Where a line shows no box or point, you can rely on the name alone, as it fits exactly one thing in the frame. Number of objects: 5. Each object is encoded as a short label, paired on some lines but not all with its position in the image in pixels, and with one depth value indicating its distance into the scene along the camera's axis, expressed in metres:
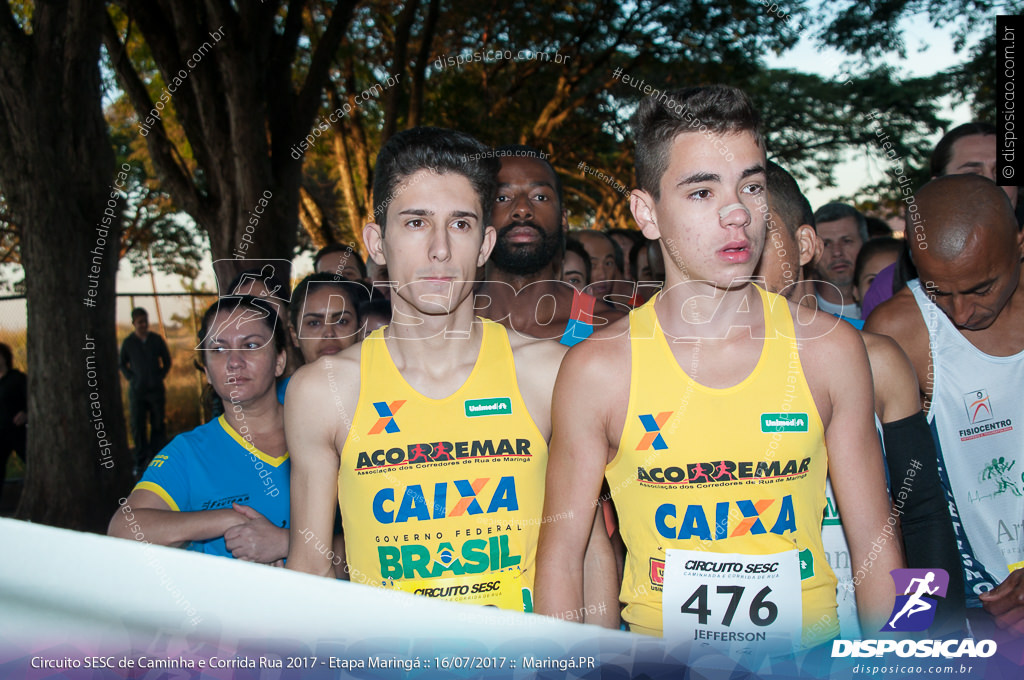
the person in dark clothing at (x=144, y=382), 11.12
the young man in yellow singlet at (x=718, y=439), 2.07
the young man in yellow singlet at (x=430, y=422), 2.30
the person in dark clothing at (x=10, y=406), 8.58
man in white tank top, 2.67
